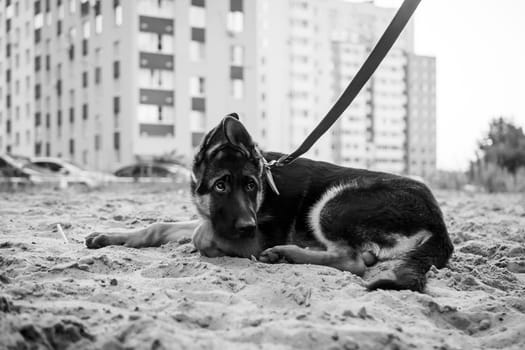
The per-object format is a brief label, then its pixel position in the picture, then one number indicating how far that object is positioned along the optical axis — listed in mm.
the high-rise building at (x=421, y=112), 102000
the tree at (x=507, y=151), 21453
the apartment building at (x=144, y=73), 36219
